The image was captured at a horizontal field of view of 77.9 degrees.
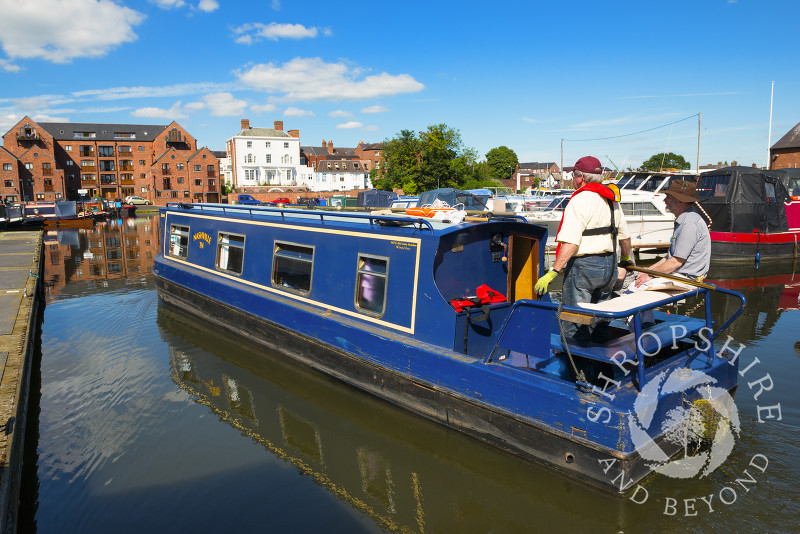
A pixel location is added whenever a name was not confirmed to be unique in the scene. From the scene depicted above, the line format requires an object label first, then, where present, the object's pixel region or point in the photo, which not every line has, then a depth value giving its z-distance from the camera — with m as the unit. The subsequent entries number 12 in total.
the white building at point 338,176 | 77.69
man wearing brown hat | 5.38
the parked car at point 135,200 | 59.89
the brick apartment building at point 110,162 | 60.66
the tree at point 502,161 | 95.88
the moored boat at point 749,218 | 17.61
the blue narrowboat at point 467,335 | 4.52
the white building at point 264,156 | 69.88
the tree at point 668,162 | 90.31
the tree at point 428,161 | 48.19
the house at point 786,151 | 45.30
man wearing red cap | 4.71
